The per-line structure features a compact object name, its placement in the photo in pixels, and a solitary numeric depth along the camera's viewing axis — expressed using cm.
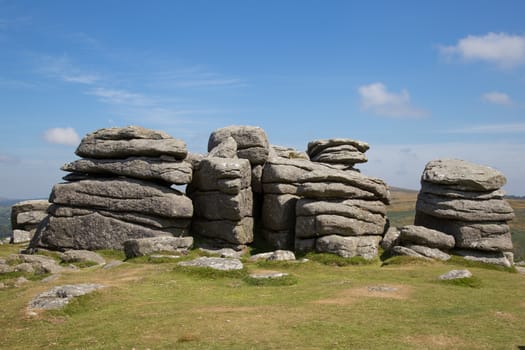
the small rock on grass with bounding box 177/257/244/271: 3562
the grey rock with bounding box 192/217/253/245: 4975
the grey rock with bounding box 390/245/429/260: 4454
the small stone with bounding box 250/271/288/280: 3338
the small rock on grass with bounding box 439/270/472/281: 3422
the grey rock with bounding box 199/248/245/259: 4416
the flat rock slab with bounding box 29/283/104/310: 2577
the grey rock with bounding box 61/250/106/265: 4197
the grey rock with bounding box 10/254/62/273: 3656
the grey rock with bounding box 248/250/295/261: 4212
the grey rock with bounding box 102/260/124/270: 3750
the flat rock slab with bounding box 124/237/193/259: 4166
